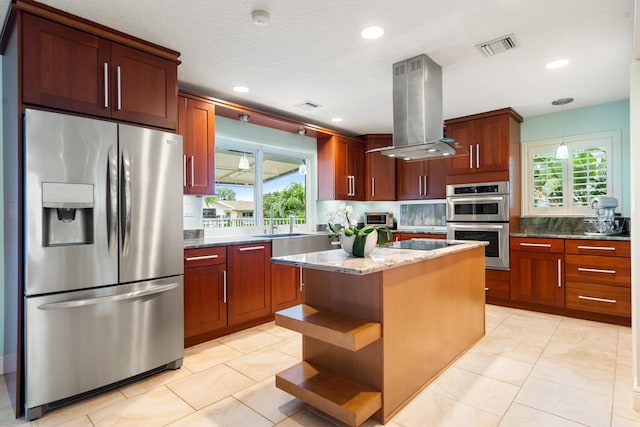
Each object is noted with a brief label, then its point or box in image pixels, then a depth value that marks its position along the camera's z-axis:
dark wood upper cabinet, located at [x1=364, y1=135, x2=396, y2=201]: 5.58
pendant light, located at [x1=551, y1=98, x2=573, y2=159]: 3.93
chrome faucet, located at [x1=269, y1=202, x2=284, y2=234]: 4.58
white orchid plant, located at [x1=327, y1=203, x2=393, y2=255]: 2.31
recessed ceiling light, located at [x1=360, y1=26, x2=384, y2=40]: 2.44
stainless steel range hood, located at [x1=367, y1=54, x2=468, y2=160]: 2.87
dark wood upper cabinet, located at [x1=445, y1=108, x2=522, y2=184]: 4.37
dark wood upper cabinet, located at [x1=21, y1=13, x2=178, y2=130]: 2.11
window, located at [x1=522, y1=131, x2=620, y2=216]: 4.21
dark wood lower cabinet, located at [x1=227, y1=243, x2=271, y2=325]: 3.43
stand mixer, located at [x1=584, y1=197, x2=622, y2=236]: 3.93
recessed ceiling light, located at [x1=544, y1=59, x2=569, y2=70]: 3.00
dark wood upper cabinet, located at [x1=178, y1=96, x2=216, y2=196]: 3.36
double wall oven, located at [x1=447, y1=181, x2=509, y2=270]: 4.32
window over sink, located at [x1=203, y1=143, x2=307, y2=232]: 4.18
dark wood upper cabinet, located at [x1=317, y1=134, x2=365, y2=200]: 5.12
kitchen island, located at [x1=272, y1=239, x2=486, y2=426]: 1.94
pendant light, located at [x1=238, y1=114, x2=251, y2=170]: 4.34
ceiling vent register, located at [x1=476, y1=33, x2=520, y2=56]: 2.59
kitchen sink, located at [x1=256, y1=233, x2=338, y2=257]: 3.88
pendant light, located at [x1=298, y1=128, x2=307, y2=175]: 4.86
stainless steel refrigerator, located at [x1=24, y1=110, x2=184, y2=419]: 2.05
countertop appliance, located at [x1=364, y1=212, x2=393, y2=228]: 5.61
